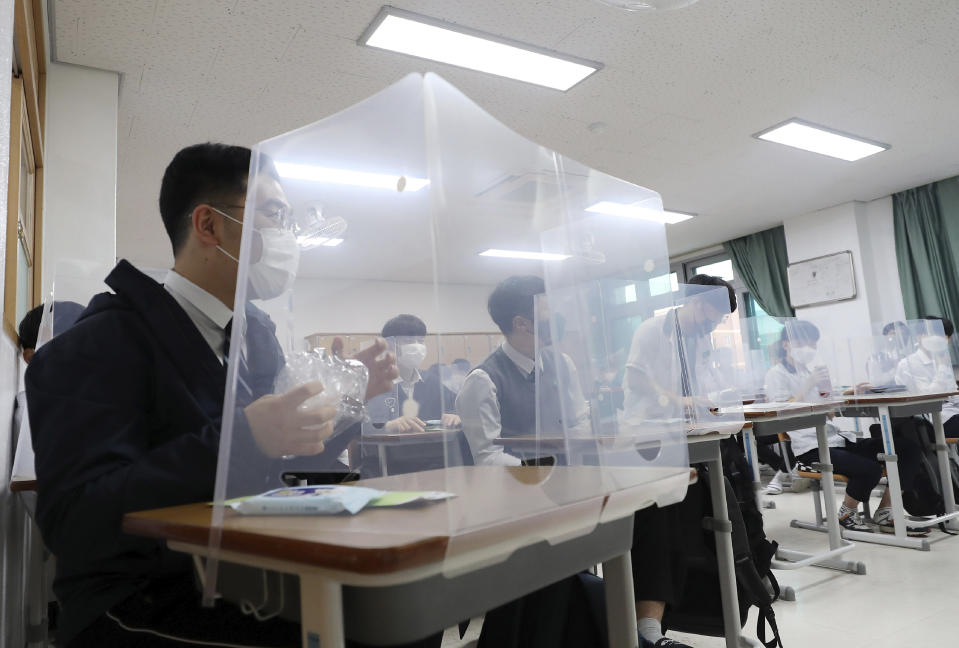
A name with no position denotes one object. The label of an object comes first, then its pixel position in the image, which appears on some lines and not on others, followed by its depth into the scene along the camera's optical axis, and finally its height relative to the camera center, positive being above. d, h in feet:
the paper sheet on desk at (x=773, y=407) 9.46 -0.51
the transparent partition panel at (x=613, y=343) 3.23 +0.25
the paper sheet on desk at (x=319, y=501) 2.39 -0.35
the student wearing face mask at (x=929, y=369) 14.25 -0.16
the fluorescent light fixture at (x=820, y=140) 14.30 +5.44
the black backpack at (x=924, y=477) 11.77 -2.17
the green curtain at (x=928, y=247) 19.15 +3.53
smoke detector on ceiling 5.26 +3.16
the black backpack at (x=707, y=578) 6.06 -1.91
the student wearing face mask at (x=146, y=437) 2.65 -0.06
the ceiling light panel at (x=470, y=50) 9.39 +5.52
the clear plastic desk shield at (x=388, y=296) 2.41 +0.47
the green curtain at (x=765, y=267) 23.45 +4.06
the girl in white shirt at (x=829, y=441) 11.86 -1.46
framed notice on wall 20.99 +3.07
